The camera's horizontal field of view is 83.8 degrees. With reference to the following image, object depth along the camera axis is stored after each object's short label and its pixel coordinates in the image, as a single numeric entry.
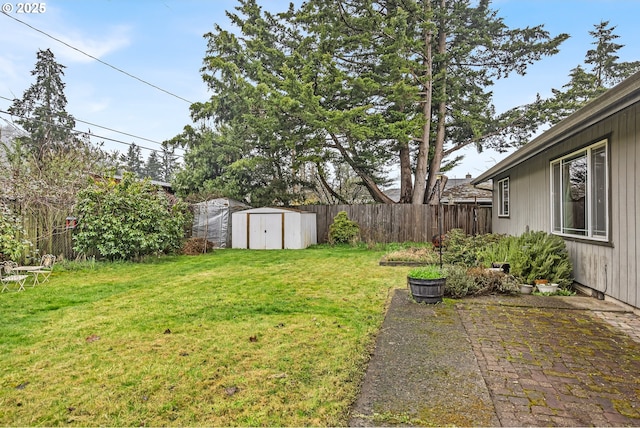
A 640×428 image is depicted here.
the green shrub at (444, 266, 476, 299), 5.13
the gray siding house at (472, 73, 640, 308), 3.97
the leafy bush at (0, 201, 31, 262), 6.22
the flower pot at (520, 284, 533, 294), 5.41
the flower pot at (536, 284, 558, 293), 5.36
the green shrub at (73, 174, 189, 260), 8.63
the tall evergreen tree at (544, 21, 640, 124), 21.97
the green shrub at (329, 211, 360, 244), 13.73
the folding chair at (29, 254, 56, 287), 6.53
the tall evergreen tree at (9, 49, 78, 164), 23.00
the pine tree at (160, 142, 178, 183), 46.31
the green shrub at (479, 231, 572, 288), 5.55
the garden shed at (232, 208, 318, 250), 12.68
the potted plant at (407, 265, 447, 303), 4.71
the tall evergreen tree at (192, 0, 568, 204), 13.52
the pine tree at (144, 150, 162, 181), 47.12
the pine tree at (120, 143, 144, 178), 44.30
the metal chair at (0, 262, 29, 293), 5.96
